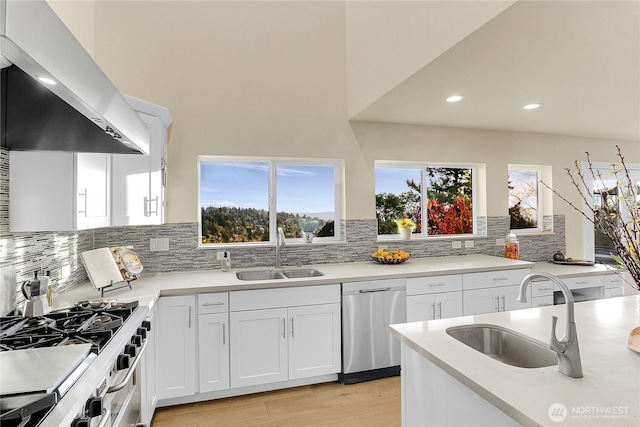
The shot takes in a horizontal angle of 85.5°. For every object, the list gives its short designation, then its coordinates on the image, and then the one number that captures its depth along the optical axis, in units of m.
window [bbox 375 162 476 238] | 3.81
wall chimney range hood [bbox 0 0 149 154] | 0.59
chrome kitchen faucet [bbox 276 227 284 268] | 3.13
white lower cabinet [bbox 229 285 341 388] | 2.53
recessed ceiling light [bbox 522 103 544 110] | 2.99
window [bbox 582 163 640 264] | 4.48
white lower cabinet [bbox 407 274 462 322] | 2.94
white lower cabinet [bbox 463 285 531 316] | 3.11
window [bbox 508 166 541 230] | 4.30
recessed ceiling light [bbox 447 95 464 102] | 2.75
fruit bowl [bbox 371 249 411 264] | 3.27
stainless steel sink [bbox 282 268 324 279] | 3.11
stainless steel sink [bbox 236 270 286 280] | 3.06
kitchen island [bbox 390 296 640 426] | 0.92
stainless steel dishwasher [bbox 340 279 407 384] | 2.77
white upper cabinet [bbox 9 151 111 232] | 1.72
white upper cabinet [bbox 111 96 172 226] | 2.28
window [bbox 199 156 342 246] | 3.28
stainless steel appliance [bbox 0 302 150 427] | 0.86
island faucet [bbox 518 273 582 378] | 1.07
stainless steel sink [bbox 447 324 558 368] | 1.38
